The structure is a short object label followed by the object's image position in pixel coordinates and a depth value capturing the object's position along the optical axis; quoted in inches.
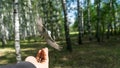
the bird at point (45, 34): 17.3
